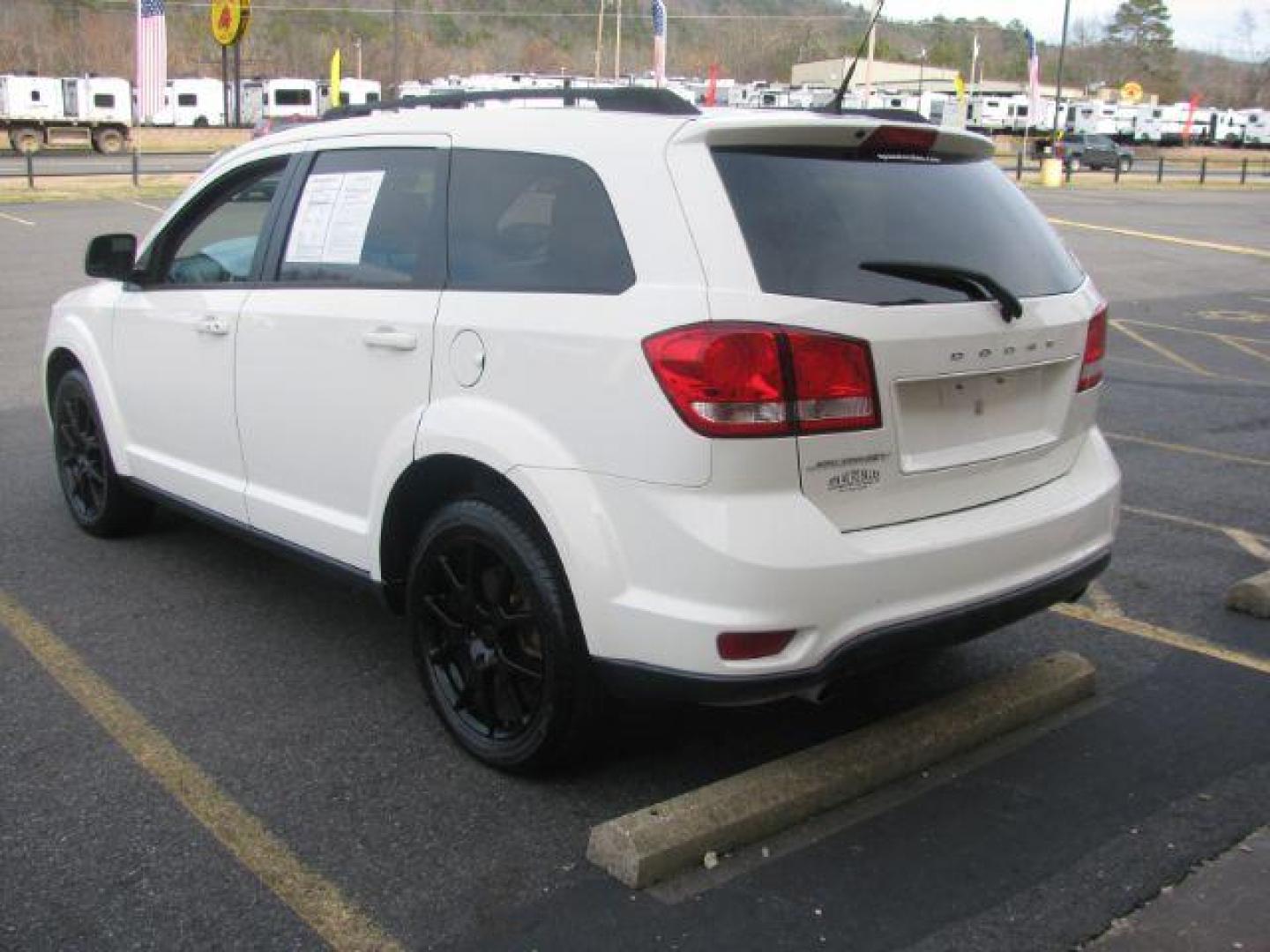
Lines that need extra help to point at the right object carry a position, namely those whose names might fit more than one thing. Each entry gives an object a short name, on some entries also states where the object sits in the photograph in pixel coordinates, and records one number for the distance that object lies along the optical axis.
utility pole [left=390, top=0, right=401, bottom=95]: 47.41
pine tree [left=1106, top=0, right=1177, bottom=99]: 141.62
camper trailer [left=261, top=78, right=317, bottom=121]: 58.75
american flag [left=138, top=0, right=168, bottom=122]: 24.53
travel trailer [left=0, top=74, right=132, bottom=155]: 47.06
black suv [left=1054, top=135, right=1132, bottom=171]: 53.34
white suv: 2.88
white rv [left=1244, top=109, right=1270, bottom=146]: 84.00
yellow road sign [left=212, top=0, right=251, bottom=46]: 26.67
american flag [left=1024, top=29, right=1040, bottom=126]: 33.76
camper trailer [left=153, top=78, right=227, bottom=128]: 56.06
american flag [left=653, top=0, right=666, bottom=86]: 23.36
